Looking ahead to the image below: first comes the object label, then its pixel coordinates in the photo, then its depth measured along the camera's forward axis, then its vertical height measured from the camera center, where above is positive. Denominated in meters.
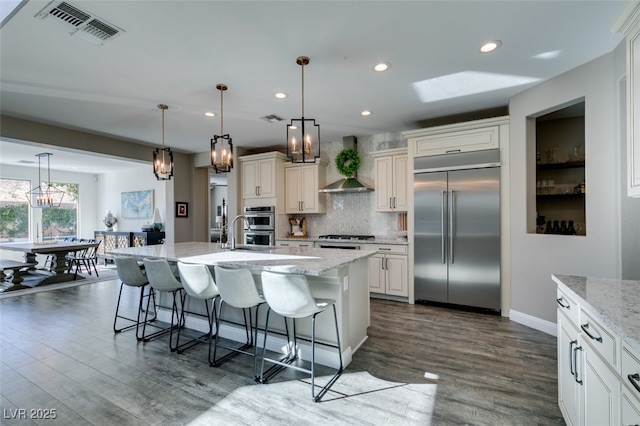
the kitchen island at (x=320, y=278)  2.47 -0.60
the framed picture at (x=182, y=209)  6.66 +0.13
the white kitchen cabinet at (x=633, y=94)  1.74 +0.73
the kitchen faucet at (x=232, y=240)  3.52 -0.33
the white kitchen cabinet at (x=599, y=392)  1.16 -0.79
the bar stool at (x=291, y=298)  2.12 -0.63
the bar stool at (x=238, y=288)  2.38 -0.61
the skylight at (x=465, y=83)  3.18 +1.50
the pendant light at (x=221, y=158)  3.29 +0.64
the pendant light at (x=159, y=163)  3.69 +0.66
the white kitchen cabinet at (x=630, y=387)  1.00 -0.63
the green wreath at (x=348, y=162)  5.28 +0.96
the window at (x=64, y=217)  8.76 -0.05
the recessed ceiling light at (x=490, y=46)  2.54 +1.50
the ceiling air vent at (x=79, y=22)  2.10 +1.49
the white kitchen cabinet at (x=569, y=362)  1.53 -0.85
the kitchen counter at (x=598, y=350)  1.07 -0.62
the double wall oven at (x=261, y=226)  5.74 -0.24
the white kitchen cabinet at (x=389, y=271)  4.50 -0.91
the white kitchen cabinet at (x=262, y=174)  5.73 +0.81
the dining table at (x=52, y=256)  5.79 -0.89
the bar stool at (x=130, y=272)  3.22 -0.64
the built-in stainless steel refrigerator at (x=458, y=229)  3.88 -0.22
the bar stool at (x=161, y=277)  2.92 -0.64
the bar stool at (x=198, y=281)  2.64 -0.62
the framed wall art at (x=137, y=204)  8.55 +0.32
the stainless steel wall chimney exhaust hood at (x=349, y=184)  5.13 +0.53
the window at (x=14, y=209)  7.81 +0.17
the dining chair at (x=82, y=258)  6.34 -0.98
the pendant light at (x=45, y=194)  7.61 +0.62
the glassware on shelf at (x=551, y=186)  3.65 +0.34
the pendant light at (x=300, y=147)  2.78 +0.68
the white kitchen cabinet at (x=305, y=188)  5.64 +0.52
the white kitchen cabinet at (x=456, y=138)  3.90 +1.08
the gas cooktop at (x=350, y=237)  5.01 -0.42
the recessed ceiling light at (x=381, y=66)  2.89 +1.49
